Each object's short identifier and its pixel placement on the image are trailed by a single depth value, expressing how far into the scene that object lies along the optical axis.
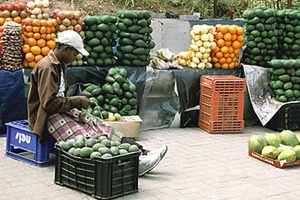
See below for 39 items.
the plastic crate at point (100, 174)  5.04
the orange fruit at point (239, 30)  8.71
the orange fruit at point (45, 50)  7.45
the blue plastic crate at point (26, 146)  6.01
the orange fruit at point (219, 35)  8.67
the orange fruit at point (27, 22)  7.35
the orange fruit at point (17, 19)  7.51
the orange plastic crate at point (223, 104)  8.07
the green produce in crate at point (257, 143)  6.72
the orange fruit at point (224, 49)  8.70
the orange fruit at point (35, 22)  7.36
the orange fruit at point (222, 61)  8.76
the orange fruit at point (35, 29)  7.36
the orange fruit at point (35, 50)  7.37
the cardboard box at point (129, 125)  7.33
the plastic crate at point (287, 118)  8.41
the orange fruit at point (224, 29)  8.67
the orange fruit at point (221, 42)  8.67
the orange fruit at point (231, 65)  8.84
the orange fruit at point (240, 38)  8.75
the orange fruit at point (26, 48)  7.39
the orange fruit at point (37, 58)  7.43
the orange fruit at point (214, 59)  8.80
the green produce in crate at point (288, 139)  6.75
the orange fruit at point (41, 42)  7.39
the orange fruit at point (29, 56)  7.38
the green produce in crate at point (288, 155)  6.39
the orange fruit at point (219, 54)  8.73
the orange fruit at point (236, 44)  8.72
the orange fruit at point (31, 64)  7.47
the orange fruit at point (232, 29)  8.67
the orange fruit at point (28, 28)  7.35
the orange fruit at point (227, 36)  8.65
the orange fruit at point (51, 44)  7.47
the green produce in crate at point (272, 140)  6.71
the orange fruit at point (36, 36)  7.36
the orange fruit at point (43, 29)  7.36
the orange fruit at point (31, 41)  7.36
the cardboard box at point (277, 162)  6.41
